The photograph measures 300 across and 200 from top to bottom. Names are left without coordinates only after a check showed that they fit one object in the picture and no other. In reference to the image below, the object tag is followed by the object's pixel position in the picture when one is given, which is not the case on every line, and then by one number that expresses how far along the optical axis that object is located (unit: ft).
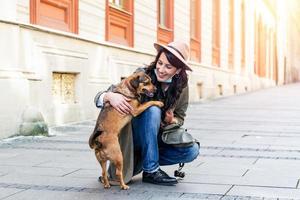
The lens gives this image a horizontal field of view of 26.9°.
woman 17.66
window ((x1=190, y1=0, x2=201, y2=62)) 76.43
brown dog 16.93
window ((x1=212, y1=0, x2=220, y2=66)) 89.10
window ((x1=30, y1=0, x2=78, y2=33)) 34.53
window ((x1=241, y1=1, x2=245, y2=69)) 114.52
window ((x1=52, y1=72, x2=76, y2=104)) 37.84
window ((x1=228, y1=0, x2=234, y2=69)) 101.55
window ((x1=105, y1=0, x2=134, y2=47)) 46.29
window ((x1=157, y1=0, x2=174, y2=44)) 62.85
